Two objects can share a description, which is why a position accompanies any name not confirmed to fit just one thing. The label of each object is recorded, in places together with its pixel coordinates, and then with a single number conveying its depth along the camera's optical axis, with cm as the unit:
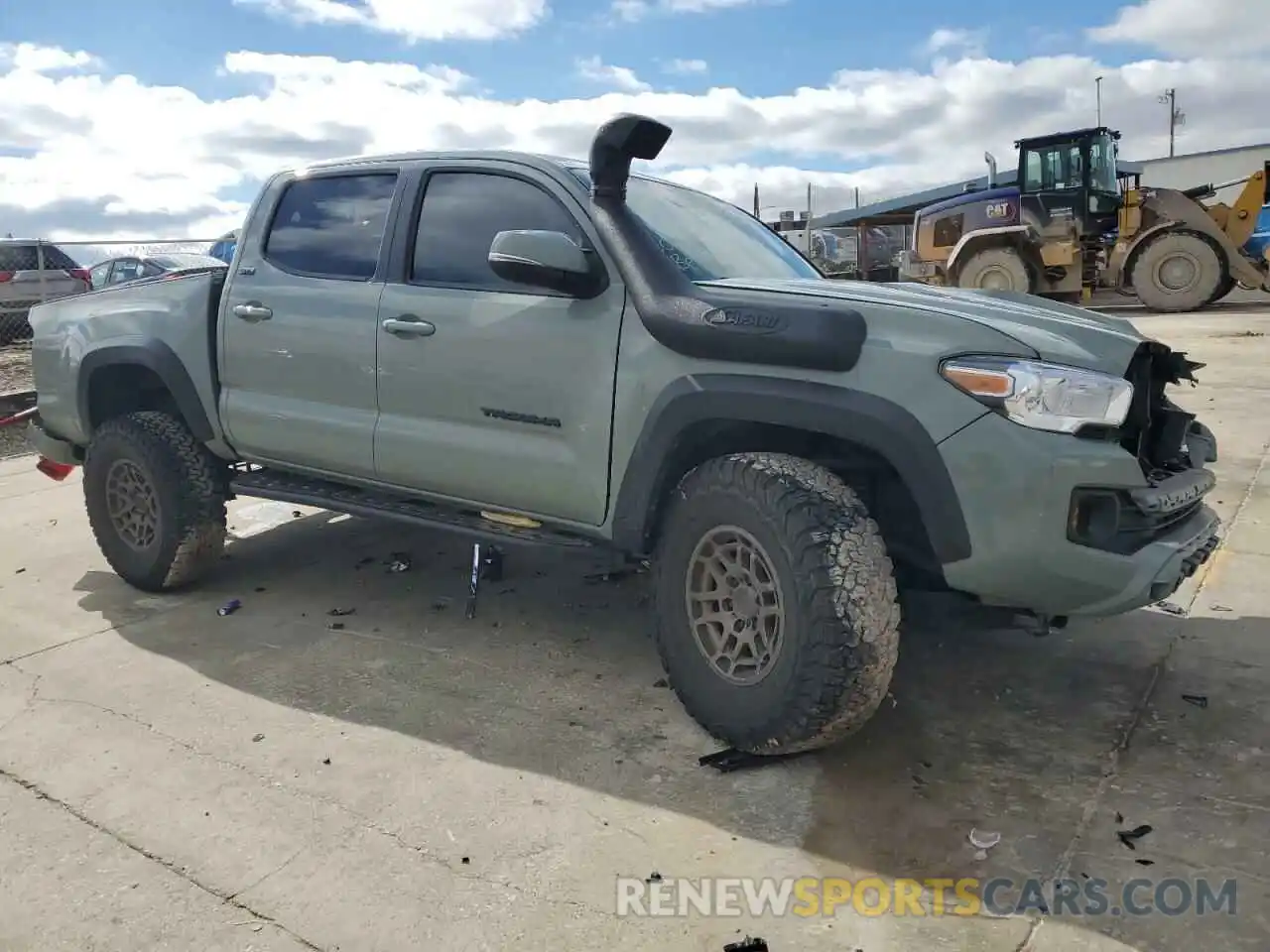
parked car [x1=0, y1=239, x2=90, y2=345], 1453
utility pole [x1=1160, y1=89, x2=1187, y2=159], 6659
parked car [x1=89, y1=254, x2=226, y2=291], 1608
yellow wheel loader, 1642
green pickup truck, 268
